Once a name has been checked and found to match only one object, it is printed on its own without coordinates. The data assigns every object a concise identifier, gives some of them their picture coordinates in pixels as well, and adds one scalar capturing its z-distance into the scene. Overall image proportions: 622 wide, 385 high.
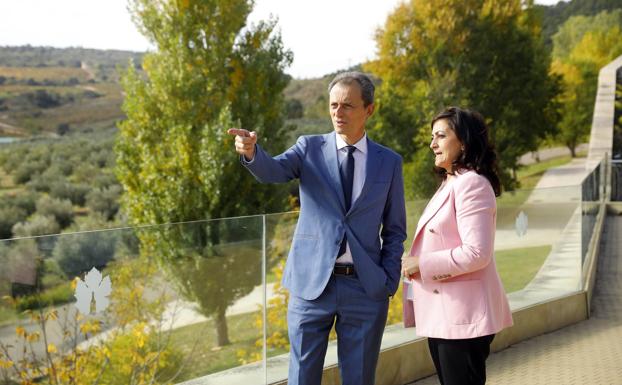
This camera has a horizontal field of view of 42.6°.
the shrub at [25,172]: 45.44
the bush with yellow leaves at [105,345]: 3.58
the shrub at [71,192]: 42.06
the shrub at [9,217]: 35.37
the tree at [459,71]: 27.00
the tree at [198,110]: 11.30
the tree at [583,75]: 49.84
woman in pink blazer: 3.08
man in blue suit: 3.06
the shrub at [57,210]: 37.34
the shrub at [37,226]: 33.53
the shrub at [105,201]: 39.91
